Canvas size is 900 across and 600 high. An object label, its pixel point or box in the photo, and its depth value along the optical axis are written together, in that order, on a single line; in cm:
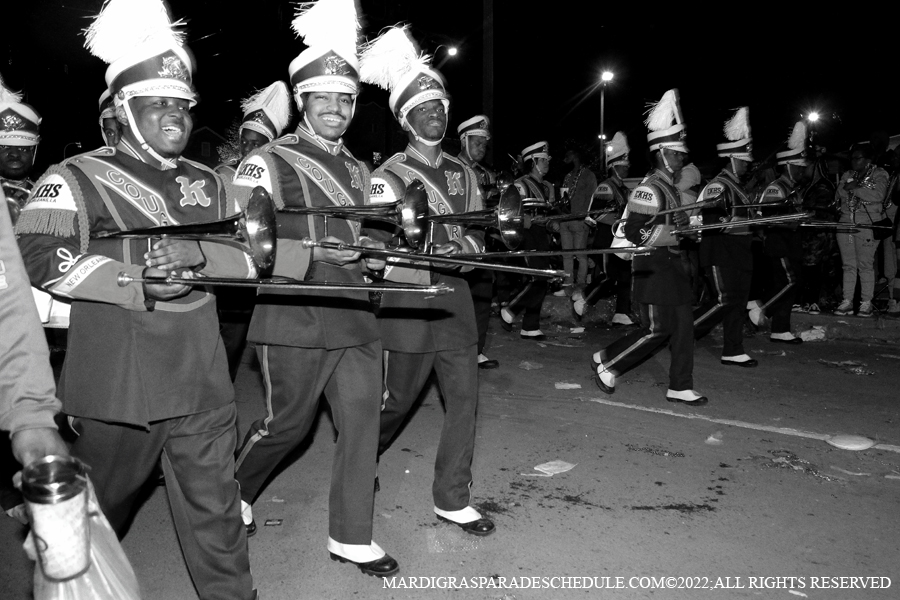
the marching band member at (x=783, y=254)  872
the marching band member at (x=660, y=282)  614
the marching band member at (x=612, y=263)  1018
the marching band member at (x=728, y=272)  760
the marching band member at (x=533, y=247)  916
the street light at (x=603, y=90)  3505
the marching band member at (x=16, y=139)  565
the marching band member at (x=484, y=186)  713
